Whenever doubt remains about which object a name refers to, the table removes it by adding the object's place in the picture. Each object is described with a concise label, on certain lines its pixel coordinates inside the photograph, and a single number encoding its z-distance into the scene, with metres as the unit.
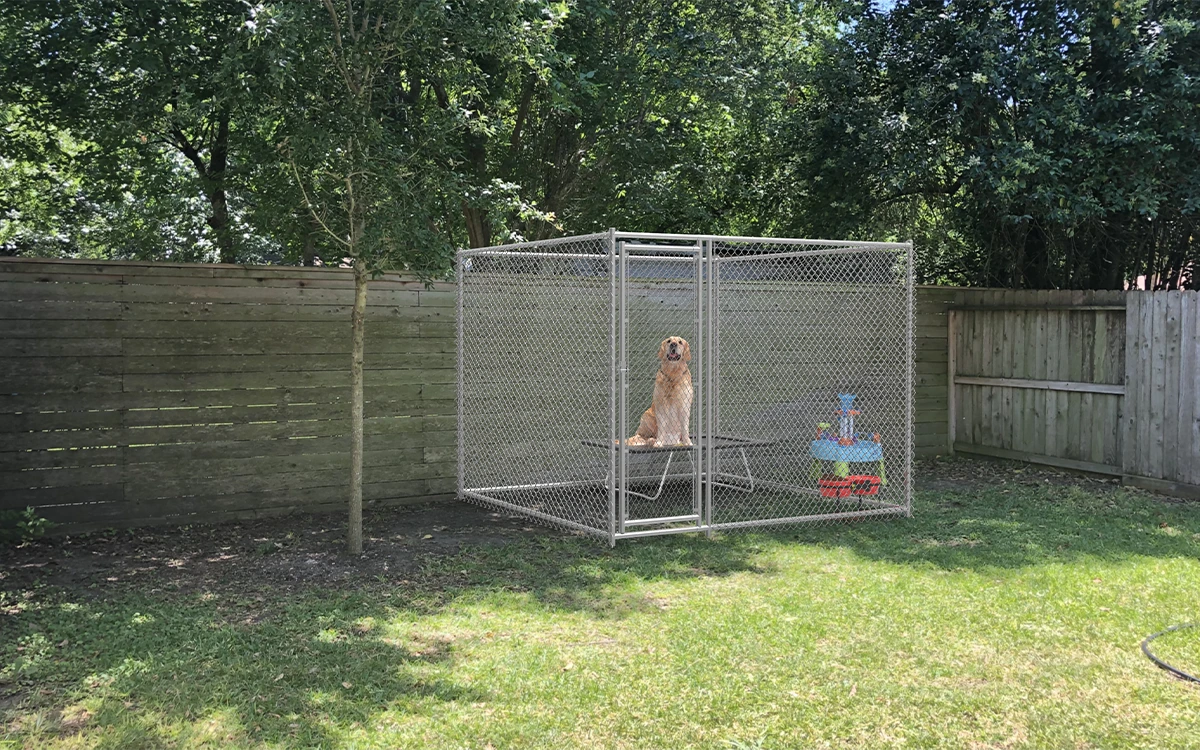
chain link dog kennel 7.00
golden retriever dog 7.57
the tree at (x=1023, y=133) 8.74
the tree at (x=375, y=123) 5.70
